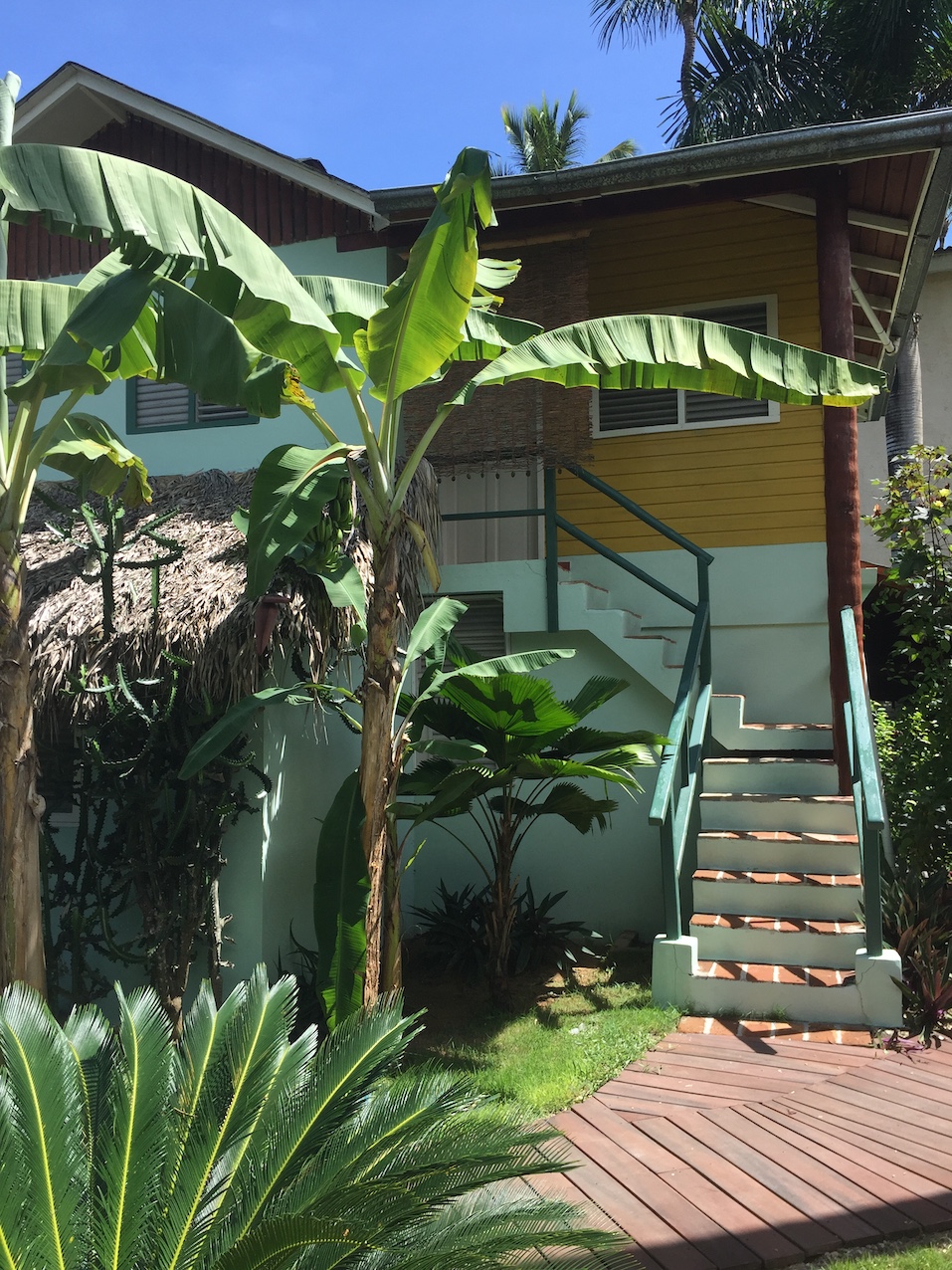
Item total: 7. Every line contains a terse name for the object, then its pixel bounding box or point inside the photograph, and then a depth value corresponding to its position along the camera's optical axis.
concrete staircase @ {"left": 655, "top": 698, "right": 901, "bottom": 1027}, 6.39
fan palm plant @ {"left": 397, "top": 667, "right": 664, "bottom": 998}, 6.45
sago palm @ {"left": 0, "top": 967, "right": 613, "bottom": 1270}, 2.96
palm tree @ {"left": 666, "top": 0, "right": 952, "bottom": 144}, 18.83
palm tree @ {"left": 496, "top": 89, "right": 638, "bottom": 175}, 27.95
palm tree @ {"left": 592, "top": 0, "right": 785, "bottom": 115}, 20.78
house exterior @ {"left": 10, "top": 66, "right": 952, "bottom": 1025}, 7.51
